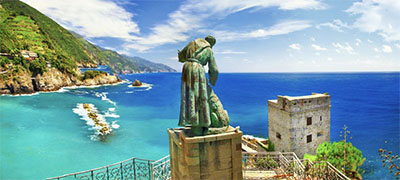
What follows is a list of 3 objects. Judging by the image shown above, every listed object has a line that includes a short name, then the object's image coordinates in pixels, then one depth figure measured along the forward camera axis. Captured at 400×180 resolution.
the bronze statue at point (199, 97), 6.27
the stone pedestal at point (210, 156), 6.09
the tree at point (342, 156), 17.77
